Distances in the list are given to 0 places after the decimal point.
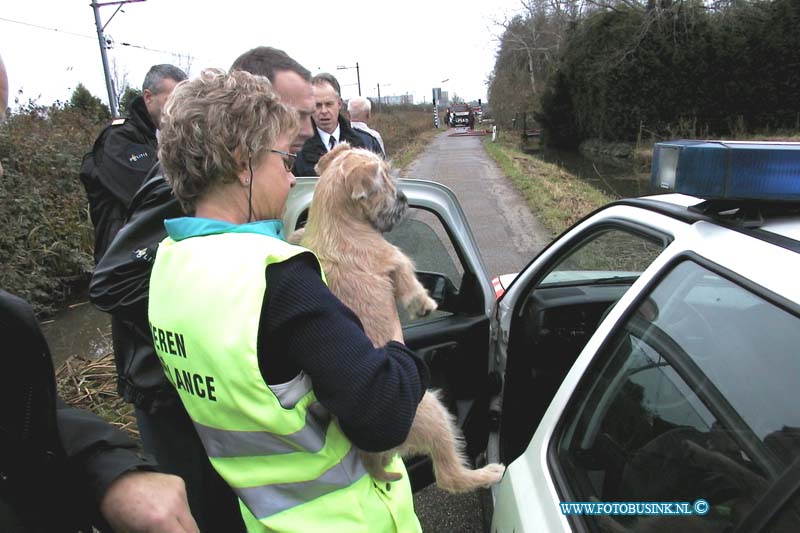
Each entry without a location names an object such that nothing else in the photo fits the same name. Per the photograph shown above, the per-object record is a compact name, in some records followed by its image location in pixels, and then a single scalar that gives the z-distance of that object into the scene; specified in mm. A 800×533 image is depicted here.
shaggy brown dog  1858
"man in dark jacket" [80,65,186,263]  2514
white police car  953
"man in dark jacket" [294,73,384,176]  4398
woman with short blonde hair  1053
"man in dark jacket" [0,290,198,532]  1076
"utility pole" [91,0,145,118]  15729
